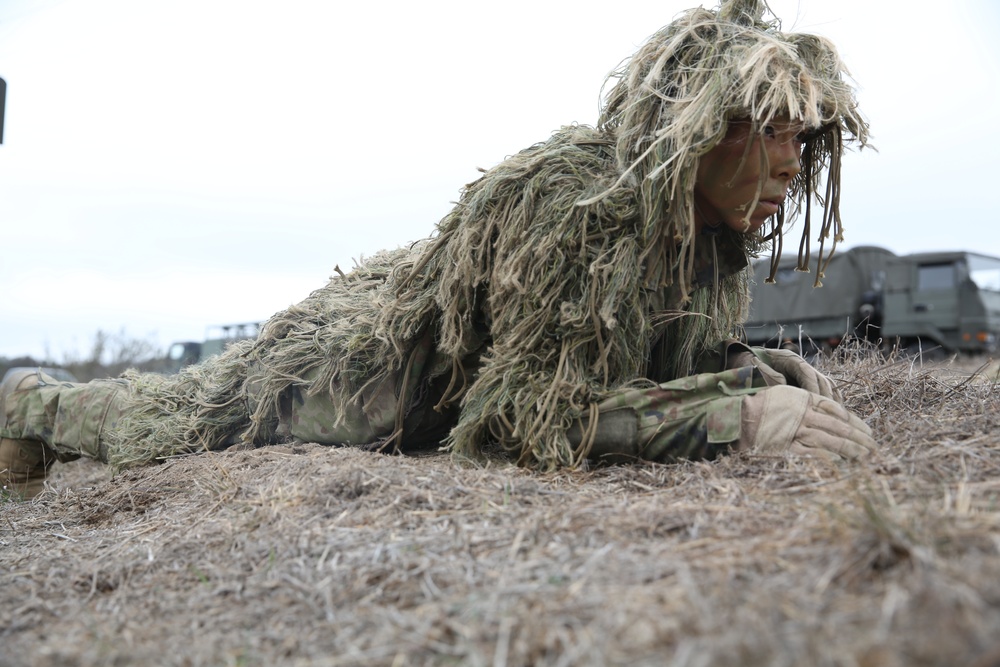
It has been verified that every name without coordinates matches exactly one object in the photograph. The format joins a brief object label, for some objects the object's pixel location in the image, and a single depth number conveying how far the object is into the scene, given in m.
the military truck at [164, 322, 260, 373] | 12.53
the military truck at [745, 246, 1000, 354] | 11.99
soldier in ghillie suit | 2.13
